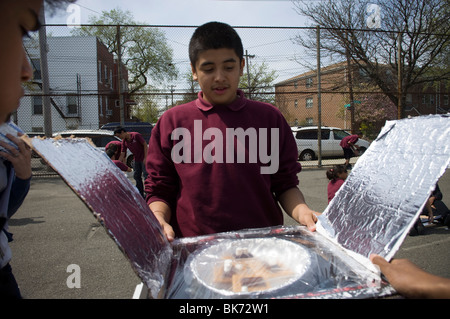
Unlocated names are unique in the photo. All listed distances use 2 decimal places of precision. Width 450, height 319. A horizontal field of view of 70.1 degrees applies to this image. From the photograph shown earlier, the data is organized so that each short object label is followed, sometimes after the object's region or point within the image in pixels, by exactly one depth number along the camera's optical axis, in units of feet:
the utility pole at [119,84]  29.55
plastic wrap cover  2.71
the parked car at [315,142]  47.73
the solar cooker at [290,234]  2.75
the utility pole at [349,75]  40.60
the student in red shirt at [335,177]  15.16
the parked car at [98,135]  38.62
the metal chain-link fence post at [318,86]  31.83
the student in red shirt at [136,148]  23.89
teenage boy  4.40
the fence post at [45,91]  29.66
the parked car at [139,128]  43.86
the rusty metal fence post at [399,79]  33.81
